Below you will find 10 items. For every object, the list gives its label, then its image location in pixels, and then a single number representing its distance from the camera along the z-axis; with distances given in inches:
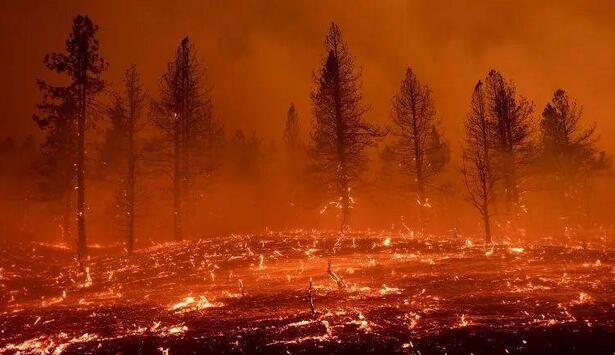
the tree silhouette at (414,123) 1157.7
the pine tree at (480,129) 1182.3
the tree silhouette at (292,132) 2034.9
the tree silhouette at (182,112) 1066.7
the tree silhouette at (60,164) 1273.3
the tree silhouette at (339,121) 1033.5
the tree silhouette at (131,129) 1087.0
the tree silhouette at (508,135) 1181.7
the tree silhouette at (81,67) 835.4
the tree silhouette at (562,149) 1337.4
